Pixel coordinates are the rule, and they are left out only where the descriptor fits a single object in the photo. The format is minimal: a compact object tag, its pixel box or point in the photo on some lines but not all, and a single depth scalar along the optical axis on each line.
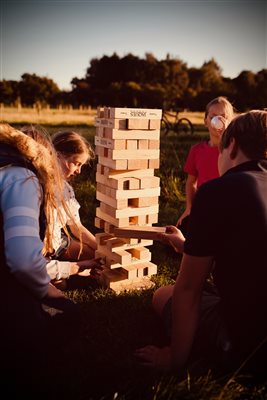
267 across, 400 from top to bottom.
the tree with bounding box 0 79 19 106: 34.69
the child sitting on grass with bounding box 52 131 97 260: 3.74
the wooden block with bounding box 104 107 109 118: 3.65
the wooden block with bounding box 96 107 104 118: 3.73
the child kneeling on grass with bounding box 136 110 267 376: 2.13
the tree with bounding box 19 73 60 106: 37.81
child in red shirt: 4.32
